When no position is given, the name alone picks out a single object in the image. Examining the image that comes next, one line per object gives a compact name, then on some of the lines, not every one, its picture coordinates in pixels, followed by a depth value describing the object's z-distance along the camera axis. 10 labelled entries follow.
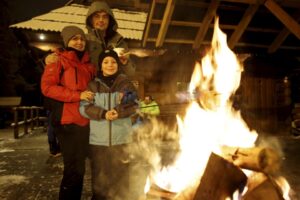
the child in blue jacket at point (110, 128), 3.31
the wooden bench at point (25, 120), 11.91
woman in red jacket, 3.23
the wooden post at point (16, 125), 11.82
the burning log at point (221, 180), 2.65
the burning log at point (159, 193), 3.16
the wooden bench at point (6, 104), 20.03
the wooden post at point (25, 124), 13.42
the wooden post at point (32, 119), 15.35
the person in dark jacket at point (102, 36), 3.65
